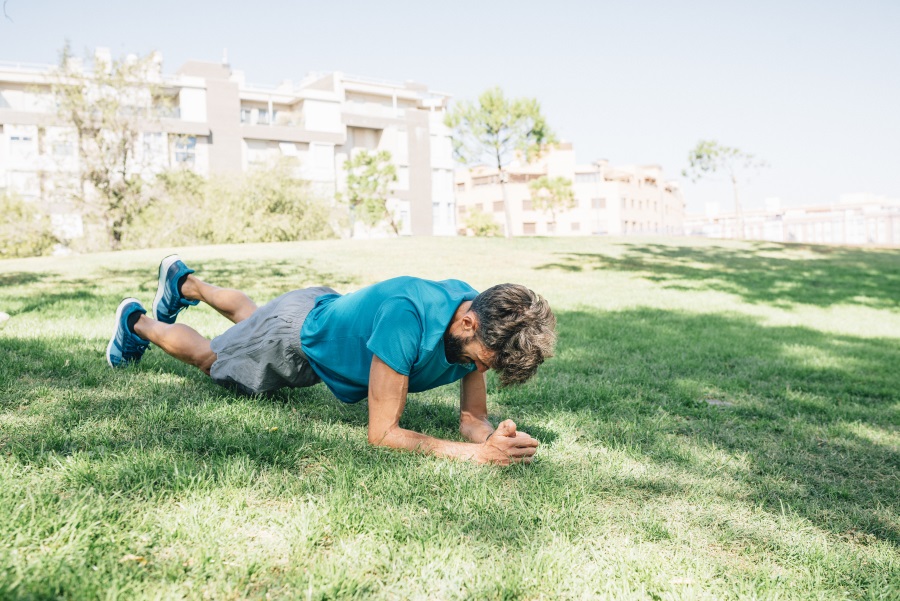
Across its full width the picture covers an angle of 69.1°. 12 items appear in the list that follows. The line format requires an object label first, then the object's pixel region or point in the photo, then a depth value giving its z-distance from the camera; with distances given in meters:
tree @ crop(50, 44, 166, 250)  21.47
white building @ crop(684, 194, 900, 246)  31.22
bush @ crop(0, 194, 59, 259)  22.30
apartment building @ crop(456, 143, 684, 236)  84.69
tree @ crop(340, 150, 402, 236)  38.31
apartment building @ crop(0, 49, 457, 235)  39.91
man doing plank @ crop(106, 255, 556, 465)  2.68
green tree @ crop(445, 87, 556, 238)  27.59
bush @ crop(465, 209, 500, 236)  56.78
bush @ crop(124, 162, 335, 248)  23.59
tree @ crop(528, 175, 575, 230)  42.34
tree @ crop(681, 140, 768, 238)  37.91
